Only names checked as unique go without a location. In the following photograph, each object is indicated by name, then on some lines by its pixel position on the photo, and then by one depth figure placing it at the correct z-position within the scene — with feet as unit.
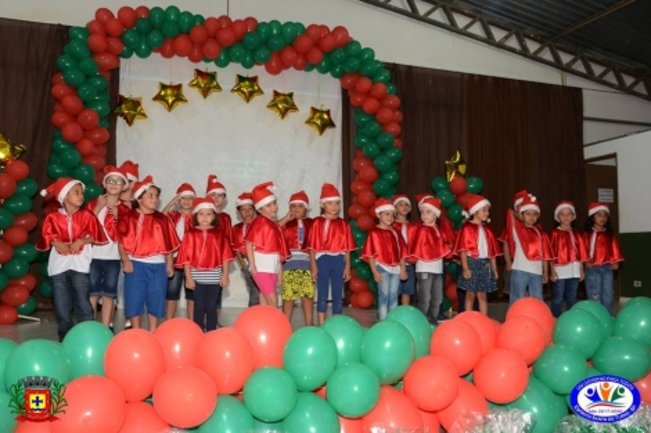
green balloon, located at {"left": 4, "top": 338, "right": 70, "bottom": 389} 6.07
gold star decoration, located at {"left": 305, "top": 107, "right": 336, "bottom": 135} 24.40
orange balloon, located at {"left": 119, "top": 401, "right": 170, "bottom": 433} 6.03
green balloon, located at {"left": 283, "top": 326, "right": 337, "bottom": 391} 6.49
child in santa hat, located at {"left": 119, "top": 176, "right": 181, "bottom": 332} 13.87
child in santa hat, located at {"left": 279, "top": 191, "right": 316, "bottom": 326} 16.78
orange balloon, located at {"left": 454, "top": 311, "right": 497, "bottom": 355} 7.81
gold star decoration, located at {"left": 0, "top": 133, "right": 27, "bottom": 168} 18.84
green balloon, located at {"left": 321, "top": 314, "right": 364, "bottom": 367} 7.08
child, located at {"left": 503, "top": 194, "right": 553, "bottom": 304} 16.89
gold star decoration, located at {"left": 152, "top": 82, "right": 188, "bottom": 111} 22.40
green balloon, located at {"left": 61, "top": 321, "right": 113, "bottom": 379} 6.61
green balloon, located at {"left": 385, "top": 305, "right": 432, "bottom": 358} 7.73
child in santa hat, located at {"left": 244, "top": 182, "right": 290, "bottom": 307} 14.70
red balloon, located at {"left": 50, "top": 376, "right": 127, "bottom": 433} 5.61
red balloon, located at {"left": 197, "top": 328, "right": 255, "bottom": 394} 6.47
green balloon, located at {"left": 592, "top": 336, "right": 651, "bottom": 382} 7.75
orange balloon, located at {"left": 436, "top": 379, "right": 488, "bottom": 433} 6.80
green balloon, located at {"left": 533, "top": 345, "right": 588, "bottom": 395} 7.52
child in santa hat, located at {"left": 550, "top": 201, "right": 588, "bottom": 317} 17.98
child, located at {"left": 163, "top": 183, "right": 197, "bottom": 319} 16.39
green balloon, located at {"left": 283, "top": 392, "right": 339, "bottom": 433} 6.23
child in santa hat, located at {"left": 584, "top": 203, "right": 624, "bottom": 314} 18.49
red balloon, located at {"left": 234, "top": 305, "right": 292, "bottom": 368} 6.98
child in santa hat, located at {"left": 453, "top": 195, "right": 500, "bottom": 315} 17.34
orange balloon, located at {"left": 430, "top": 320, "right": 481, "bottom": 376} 7.32
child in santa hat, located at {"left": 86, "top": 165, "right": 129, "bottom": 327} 14.11
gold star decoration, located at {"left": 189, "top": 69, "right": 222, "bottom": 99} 22.94
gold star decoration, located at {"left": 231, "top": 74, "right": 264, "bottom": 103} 23.40
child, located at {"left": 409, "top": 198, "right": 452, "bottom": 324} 17.26
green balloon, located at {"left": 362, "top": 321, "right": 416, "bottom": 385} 6.79
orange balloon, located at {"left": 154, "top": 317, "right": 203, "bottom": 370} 6.89
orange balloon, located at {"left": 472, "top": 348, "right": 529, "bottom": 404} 7.10
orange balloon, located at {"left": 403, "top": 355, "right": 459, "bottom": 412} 6.75
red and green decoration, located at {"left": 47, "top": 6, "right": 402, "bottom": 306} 19.24
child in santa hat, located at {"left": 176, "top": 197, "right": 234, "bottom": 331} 14.14
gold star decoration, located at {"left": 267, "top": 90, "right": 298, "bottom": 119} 23.88
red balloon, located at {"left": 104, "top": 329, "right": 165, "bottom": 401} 6.27
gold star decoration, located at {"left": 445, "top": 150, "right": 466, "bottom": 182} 25.76
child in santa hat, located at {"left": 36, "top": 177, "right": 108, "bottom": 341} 13.03
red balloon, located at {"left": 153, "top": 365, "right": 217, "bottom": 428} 5.92
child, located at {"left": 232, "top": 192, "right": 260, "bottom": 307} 17.72
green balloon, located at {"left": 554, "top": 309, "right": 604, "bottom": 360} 8.03
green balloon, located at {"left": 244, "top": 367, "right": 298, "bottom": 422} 6.18
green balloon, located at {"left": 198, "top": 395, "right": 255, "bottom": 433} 6.18
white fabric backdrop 22.29
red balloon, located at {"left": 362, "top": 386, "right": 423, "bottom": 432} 6.50
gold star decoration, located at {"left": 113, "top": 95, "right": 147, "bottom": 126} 21.74
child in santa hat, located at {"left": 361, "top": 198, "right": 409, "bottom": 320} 16.34
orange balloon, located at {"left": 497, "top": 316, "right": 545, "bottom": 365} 7.66
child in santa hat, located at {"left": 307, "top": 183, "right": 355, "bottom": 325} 16.11
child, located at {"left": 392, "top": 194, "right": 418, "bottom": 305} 17.92
